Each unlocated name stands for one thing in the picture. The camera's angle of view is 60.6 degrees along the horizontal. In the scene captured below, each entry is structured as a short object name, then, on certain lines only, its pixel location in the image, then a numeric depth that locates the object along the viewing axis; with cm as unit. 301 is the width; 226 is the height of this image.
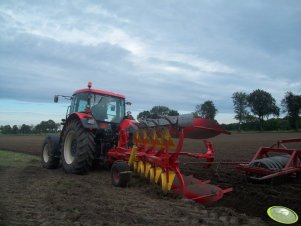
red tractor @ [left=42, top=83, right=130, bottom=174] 597
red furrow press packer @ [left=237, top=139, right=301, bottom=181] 478
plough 425
